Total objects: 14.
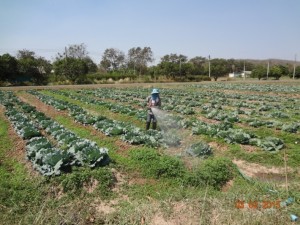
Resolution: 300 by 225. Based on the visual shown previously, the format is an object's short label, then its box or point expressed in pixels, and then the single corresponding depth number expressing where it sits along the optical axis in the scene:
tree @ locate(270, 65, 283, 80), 72.00
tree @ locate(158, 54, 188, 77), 63.28
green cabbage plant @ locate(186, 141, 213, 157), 8.65
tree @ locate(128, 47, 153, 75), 90.25
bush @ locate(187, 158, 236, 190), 7.02
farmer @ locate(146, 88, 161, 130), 11.07
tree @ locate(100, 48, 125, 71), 89.00
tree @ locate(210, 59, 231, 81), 73.19
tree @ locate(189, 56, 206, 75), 70.88
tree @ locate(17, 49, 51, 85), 47.06
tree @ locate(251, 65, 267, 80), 72.81
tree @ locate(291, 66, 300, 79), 72.35
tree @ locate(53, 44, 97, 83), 50.69
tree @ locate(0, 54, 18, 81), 44.47
